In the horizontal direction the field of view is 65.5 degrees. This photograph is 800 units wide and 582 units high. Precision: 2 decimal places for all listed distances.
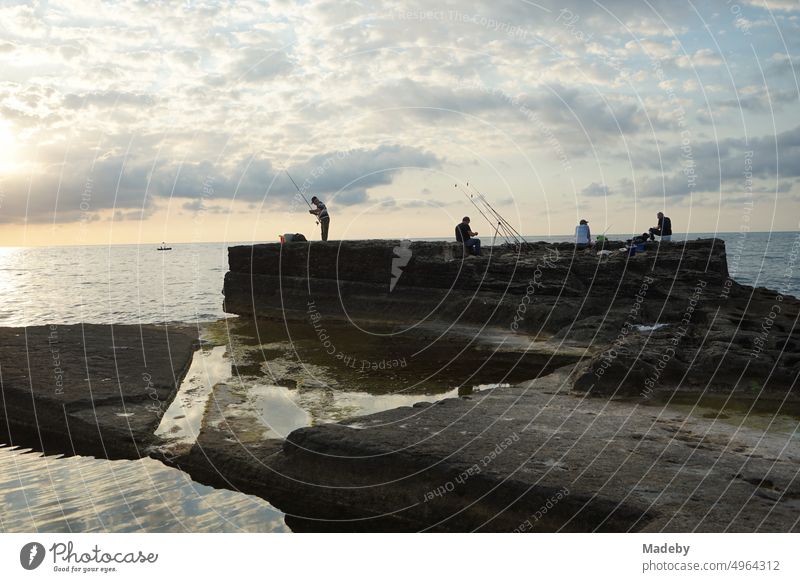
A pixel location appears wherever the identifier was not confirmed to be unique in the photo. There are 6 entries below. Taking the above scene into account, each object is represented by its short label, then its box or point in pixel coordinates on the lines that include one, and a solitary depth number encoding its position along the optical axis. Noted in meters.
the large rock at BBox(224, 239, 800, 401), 10.32
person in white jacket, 23.98
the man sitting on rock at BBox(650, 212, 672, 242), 23.62
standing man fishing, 23.12
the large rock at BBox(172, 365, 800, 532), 5.52
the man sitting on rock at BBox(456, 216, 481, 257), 21.21
